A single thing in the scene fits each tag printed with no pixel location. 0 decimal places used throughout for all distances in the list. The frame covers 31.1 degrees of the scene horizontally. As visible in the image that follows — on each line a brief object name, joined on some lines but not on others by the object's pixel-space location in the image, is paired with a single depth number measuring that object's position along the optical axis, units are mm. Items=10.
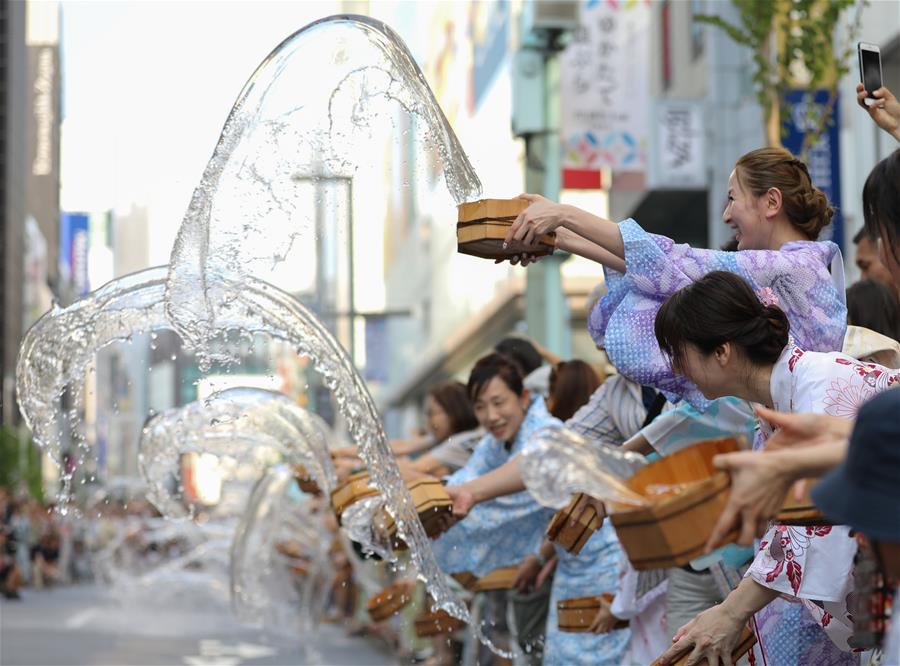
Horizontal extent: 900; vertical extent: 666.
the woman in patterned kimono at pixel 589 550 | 4930
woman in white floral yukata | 3070
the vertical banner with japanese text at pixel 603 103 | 16172
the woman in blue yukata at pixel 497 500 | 6004
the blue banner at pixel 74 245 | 100938
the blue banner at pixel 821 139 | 10620
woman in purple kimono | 3773
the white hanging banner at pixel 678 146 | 16719
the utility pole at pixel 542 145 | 10945
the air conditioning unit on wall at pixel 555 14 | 10727
